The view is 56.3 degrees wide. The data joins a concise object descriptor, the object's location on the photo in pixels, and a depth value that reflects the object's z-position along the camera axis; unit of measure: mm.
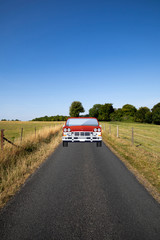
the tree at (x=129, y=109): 91125
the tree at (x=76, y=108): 102112
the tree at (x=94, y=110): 97762
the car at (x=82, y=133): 8703
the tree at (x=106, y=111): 85250
